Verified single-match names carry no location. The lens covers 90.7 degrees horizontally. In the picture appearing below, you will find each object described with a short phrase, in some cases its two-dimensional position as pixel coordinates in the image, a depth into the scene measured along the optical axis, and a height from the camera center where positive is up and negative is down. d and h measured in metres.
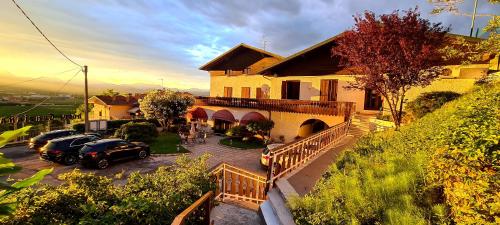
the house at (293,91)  18.06 +0.87
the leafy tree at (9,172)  2.99 -1.11
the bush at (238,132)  22.36 -3.10
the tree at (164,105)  24.85 -1.05
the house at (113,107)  43.12 -2.45
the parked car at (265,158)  13.97 -3.40
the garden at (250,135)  20.94 -3.43
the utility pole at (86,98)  21.06 -0.50
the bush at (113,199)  3.69 -1.79
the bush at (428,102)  12.32 +0.13
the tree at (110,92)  54.00 +0.23
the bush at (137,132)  20.64 -3.26
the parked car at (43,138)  17.30 -3.39
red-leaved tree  9.94 +2.20
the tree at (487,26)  8.33 +2.80
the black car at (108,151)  14.23 -3.60
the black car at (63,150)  14.70 -3.56
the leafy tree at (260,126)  20.88 -2.33
